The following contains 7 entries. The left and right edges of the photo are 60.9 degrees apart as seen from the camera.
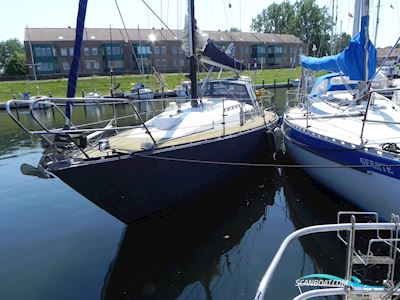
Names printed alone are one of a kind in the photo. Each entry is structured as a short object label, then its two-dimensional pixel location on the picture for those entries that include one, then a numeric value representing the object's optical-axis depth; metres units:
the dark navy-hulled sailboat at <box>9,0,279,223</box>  6.29
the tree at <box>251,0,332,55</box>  83.01
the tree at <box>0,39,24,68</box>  95.44
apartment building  56.09
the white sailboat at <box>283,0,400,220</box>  6.36
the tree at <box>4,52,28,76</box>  58.56
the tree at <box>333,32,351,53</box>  42.91
